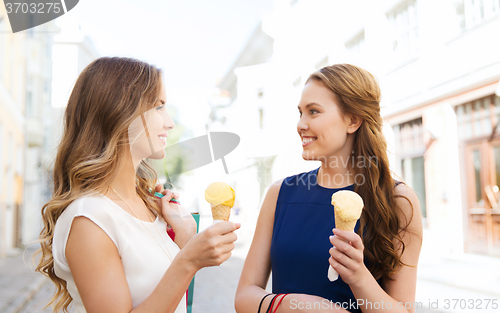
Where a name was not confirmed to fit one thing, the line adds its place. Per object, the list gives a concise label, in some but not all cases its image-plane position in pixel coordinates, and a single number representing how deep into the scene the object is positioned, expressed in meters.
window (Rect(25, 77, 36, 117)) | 13.80
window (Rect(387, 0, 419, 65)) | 8.60
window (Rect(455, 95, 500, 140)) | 7.21
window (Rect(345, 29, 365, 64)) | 9.39
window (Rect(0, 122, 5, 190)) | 9.89
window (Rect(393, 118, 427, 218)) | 8.65
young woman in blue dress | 1.34
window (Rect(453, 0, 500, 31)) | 6.96
